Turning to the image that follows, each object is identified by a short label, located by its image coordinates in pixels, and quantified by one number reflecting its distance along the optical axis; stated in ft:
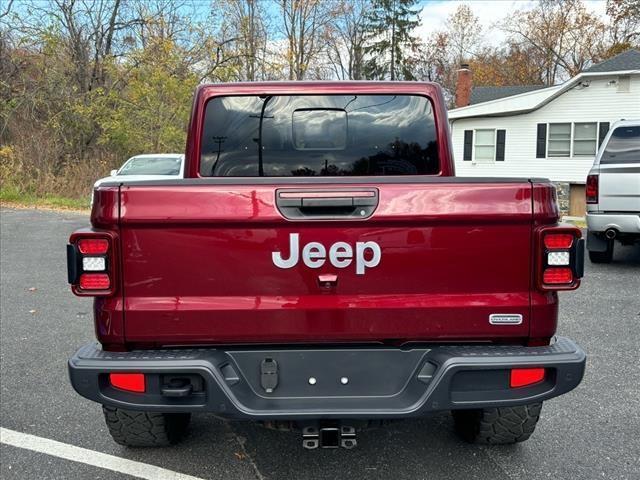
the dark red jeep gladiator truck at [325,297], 7.62
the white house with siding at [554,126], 64.18
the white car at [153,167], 45.62
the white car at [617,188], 23.73
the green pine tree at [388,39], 145.28
